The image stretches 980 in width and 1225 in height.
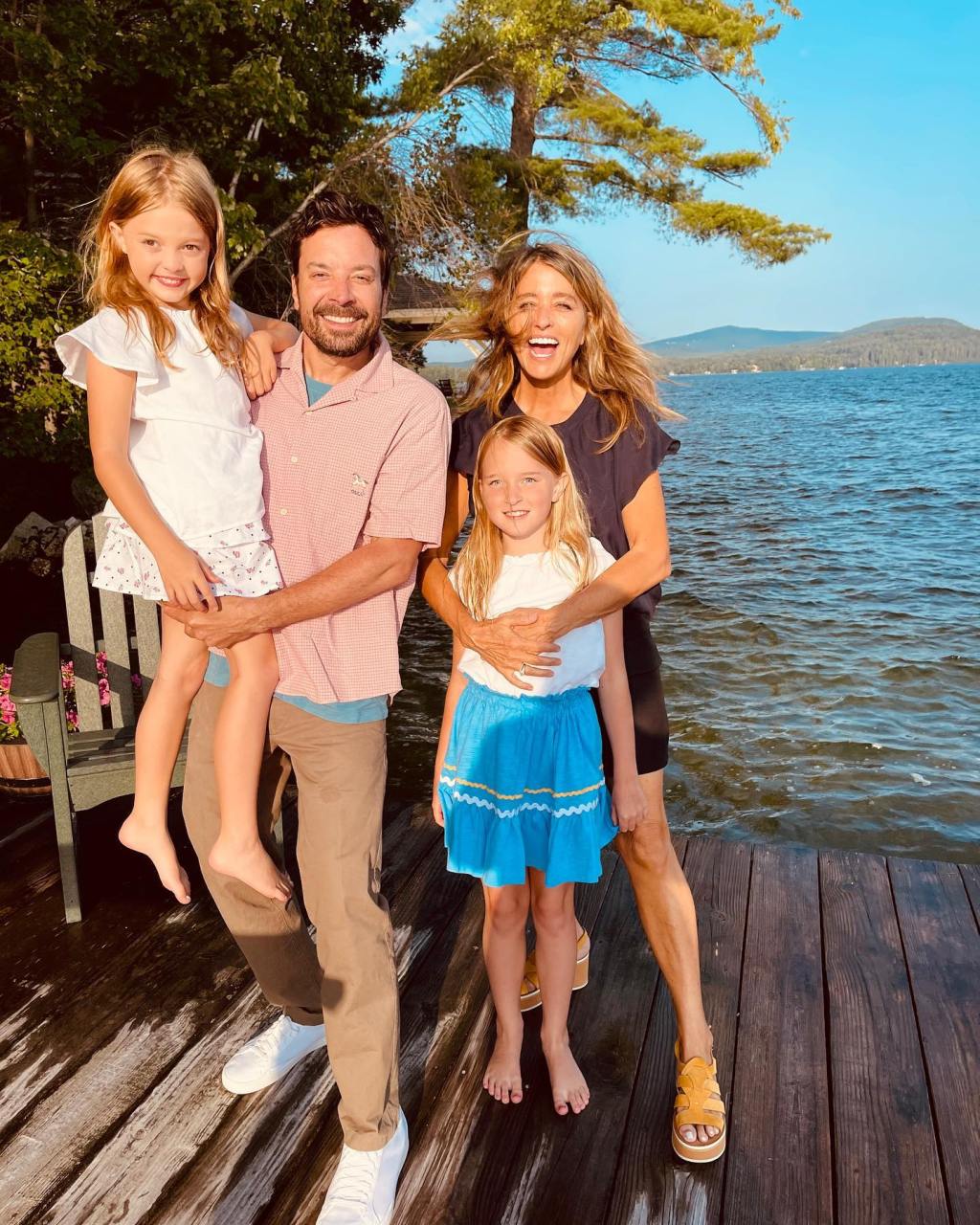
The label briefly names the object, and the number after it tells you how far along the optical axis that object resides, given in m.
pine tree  13.91
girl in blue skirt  2.12
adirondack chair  2.98
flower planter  3.88
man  1.98
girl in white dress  2.00
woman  2.13
